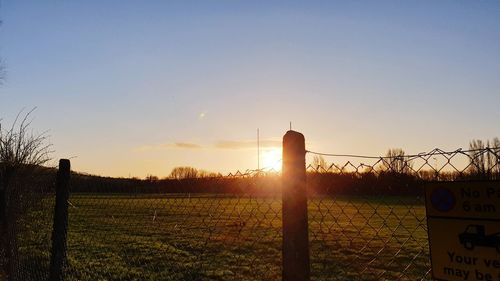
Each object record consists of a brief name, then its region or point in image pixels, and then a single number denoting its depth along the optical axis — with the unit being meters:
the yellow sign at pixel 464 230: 2.03
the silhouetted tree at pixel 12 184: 6.13
